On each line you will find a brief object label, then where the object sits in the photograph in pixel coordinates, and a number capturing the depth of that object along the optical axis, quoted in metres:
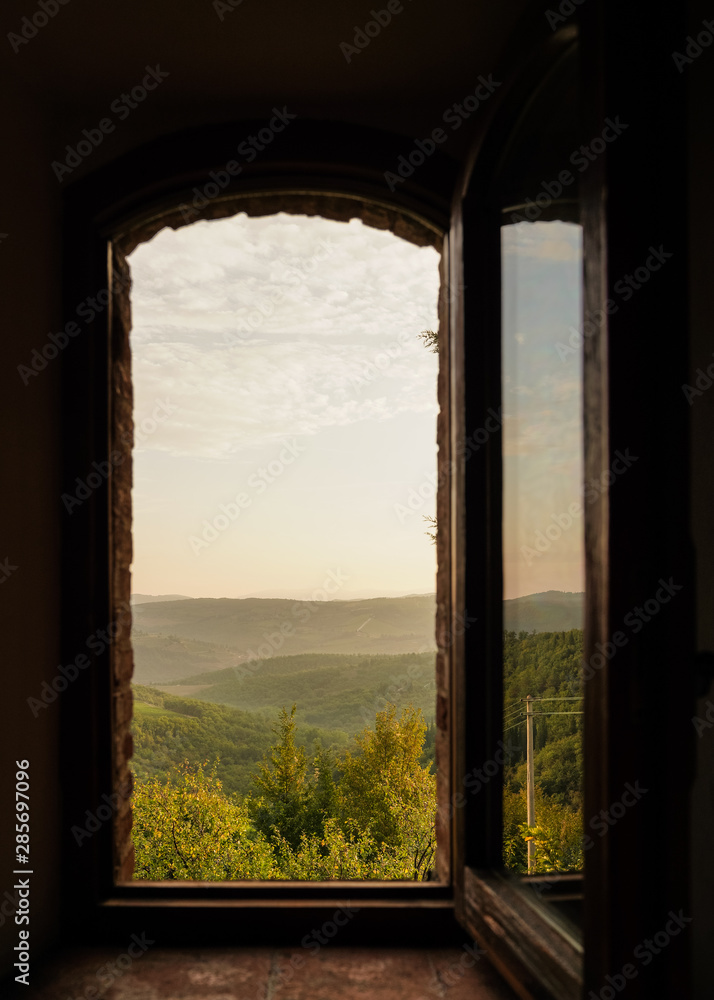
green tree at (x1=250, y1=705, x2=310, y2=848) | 12.12
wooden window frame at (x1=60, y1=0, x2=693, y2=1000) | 0.86
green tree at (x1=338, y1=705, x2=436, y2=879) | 11.51
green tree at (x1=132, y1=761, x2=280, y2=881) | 11.40
